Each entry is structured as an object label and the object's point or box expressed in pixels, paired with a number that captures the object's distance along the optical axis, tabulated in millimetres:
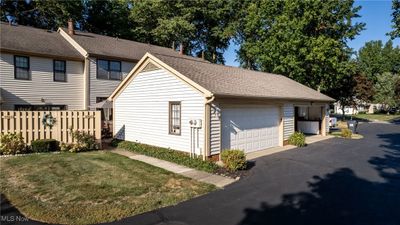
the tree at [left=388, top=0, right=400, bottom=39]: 14203
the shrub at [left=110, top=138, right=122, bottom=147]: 16188
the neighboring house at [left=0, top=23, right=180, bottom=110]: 18453
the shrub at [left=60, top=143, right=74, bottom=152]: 13766
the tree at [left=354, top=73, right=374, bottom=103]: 39688
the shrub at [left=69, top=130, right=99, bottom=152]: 13883
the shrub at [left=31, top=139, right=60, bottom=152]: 13164
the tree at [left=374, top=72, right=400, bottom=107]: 60088
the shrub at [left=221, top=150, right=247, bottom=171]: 10688
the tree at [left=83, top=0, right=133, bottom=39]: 36584
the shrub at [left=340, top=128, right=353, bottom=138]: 21534
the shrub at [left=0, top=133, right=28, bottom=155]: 12534
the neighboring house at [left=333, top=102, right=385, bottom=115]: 75250
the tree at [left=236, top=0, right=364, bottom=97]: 29375
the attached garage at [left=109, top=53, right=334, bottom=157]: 11961
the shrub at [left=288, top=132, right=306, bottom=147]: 16766
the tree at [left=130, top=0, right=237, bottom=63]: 36219
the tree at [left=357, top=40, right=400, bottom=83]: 73312
